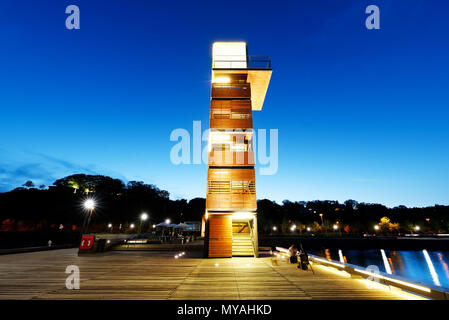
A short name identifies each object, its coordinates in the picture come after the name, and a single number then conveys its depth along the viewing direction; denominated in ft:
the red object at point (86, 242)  54.07
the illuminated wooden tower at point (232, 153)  47.73
